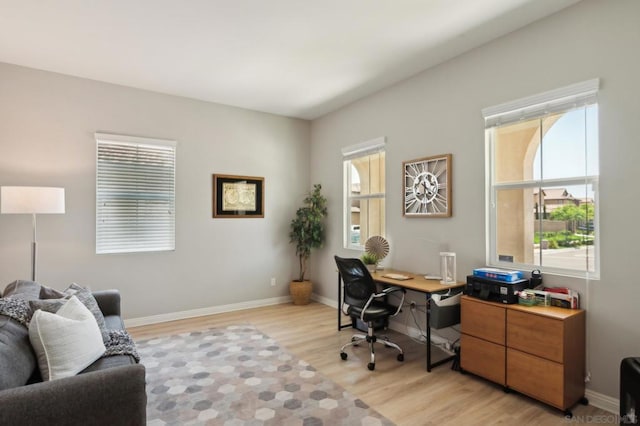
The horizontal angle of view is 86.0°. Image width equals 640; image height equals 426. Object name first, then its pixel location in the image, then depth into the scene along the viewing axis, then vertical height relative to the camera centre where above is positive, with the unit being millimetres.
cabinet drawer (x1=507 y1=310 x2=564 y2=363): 2225 -820
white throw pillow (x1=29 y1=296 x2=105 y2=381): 1640 -650
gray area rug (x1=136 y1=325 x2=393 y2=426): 2215 -1313
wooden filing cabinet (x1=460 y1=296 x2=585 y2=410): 2229 -948
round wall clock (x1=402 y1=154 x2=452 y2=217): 3377 +287
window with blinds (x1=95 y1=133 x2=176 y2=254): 3967 +240
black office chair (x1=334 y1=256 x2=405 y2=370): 3066 -779
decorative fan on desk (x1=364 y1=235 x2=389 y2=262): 3945 -379
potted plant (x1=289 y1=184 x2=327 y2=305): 5055 -265
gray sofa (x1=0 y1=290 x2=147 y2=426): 1304 -739
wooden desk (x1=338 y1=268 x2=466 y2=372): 2904 -639
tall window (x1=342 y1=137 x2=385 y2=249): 4293 +301
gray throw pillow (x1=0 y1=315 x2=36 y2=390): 1418 -631
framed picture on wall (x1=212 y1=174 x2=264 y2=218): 4694 +249
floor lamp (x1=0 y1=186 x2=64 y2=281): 3025 +123
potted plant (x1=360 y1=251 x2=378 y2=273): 3824 -535
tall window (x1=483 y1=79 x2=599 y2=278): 2475 +257
